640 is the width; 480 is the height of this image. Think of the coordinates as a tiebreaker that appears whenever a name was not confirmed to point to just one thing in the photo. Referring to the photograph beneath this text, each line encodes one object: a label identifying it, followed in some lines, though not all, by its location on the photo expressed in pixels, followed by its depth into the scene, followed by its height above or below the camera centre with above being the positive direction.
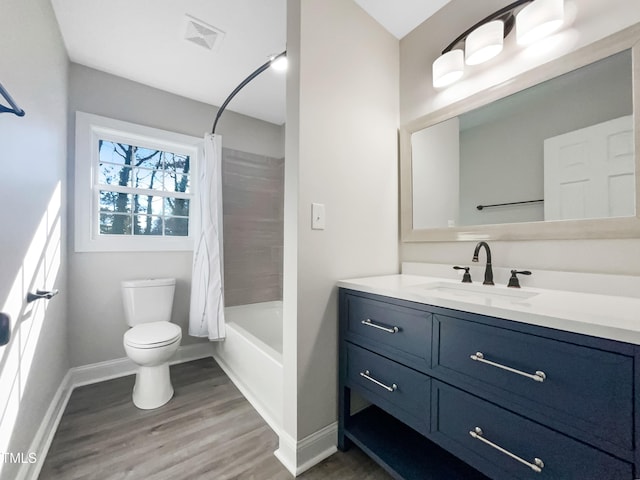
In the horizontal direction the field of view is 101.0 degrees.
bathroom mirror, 1.02 +0.41
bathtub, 1.57 -0.85
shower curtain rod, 1.58 +1.11
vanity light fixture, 1.11 +0.97
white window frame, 2.03 +0.51
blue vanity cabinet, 0.64 -0.49
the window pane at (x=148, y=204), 2.37 +0.33
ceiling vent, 1.65 +1.37
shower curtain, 2.25 -0.19
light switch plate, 1.30 +0.12
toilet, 1.72 -0.65
